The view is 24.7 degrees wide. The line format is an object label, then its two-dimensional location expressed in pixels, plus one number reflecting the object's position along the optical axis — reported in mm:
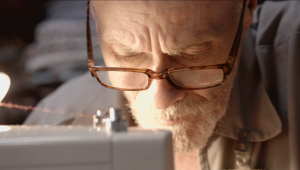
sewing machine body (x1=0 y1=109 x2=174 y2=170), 518
